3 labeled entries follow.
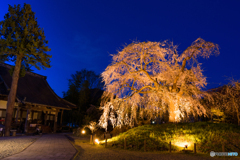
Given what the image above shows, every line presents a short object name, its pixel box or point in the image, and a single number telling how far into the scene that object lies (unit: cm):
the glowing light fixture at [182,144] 915
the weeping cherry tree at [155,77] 1141
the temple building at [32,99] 1561
